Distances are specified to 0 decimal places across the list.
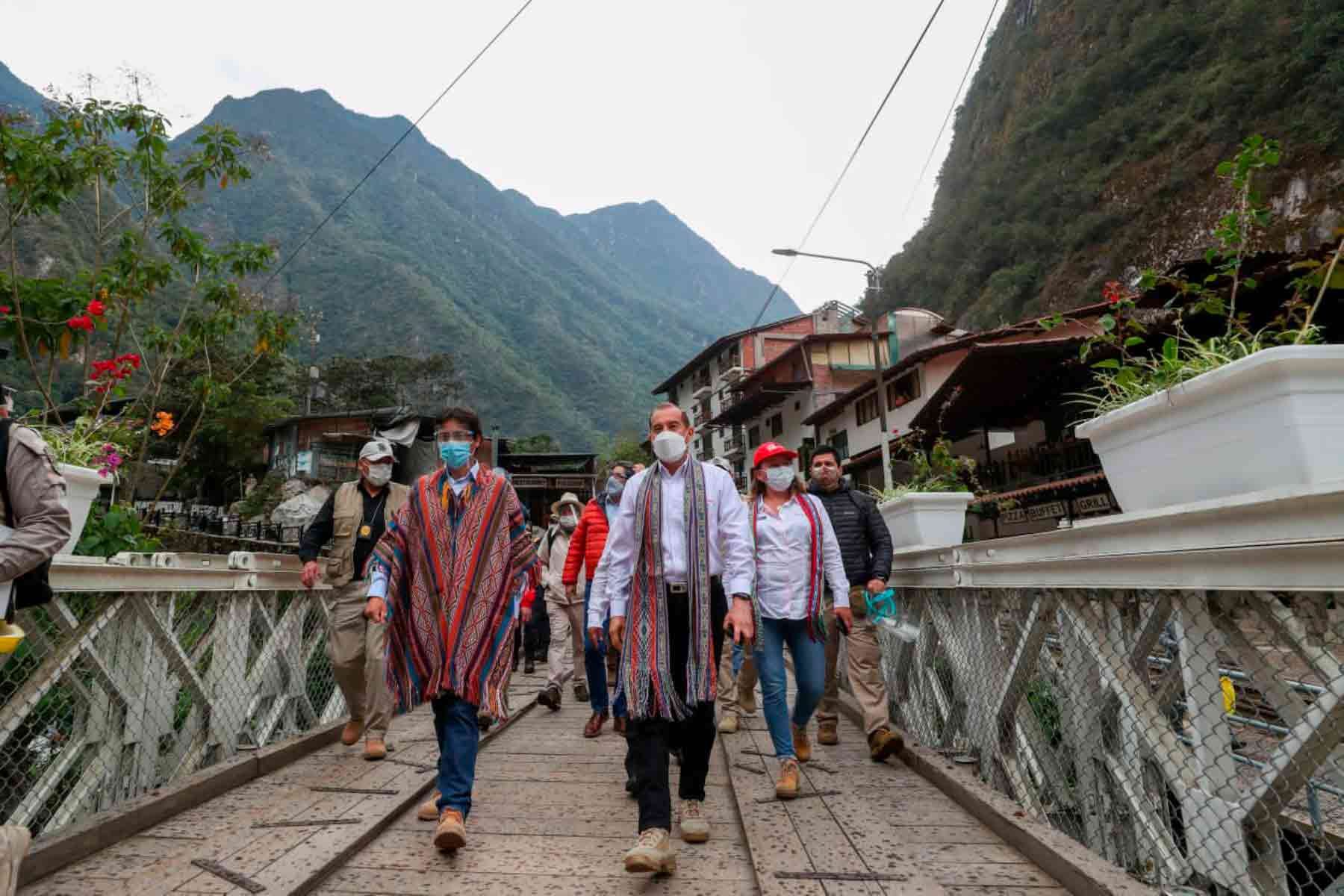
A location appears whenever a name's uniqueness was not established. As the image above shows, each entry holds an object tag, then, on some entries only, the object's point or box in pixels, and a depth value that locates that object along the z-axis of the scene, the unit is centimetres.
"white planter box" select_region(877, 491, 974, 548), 542
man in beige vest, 509
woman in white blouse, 430
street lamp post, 1659
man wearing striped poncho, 339
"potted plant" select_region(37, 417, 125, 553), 320
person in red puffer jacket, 552
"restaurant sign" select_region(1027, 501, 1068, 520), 1288
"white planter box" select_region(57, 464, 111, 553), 317
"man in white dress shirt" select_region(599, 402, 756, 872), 329
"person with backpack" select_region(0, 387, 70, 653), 237
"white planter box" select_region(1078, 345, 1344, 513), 207
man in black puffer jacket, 487
